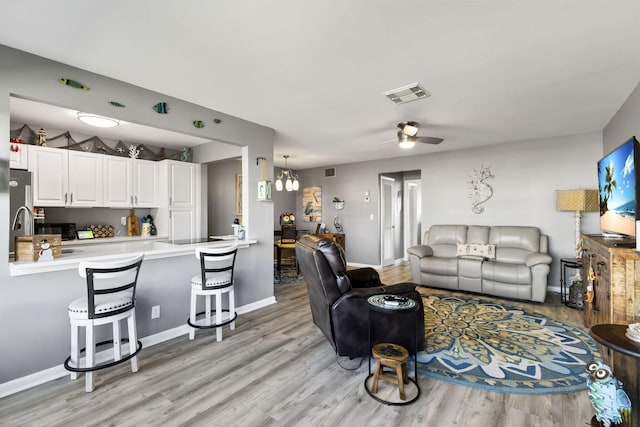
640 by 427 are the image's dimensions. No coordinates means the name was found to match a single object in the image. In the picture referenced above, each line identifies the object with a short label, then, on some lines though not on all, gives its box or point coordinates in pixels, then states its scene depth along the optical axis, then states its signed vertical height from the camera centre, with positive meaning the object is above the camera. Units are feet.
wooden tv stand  7.10 -1.81
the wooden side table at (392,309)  6.96 -2.35
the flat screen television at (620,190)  8.18 +0.64
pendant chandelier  19.10 +1.83
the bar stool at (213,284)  9.96 -2.34
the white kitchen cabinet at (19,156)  12.07 +2.46
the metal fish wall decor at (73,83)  8.16 +3.67
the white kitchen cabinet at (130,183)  15.16 +1.73
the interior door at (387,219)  22.92 -0.53
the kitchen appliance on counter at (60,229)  13.46 -0.58
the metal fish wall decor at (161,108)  10.09 +3.63
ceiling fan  12.88 +3.32
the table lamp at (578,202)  14.05 +0.42
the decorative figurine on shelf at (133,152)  16.08 +3.41
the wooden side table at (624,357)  5.00 -2.71
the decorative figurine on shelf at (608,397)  5.11 -3.21
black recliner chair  8.35 -2.81
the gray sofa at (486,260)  14.06 -2.56
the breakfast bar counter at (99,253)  7.49 -1.17
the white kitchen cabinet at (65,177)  12.78 +1.78
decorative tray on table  7.40 -2.28
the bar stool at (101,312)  7.25 -2.38
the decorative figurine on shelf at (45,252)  7.82 -0.93
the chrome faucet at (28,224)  8.50 -0.23
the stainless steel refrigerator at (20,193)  9.89 +0.80
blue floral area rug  7.64 -4.29
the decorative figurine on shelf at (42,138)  13.14 +3.44
